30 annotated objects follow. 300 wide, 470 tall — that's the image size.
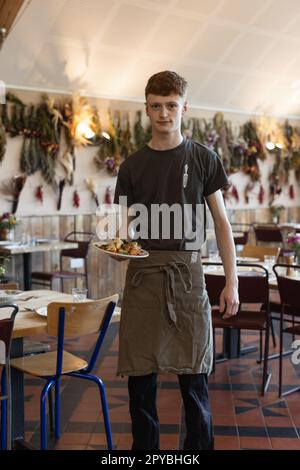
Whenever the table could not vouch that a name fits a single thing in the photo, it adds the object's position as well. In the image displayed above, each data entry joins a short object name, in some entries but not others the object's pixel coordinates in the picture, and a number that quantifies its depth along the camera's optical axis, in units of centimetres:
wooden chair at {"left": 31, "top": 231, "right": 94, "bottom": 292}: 676
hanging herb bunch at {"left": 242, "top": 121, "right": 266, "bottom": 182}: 925
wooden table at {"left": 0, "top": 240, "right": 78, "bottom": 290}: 630
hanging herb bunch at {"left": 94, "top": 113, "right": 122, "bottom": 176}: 780
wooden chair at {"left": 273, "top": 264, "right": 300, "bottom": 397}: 409
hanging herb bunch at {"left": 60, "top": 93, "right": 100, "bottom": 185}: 742
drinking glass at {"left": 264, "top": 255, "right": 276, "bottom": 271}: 524
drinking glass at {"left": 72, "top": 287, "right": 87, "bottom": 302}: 339
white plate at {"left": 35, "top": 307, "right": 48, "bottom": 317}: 303
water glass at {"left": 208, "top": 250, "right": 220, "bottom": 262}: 543
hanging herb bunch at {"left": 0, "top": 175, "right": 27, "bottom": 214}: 714
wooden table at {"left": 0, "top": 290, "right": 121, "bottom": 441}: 285
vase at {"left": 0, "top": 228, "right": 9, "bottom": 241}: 689
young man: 247
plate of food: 240
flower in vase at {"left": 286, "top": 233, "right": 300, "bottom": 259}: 480
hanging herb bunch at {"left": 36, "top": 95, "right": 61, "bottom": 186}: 728
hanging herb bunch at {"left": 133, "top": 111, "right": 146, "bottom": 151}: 798
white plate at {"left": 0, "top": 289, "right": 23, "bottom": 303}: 341
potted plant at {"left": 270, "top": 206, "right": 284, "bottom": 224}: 959
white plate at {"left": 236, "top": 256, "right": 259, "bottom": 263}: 544
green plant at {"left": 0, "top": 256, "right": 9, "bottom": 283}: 336
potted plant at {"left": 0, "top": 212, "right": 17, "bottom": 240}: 679
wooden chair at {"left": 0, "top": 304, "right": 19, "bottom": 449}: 258
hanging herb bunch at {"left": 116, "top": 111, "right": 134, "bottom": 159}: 789
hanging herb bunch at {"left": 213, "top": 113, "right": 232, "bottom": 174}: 888
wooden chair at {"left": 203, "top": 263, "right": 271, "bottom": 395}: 429
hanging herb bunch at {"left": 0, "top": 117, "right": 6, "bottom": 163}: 702
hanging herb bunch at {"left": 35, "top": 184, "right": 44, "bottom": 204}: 740
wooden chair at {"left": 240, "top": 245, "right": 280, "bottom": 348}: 577
